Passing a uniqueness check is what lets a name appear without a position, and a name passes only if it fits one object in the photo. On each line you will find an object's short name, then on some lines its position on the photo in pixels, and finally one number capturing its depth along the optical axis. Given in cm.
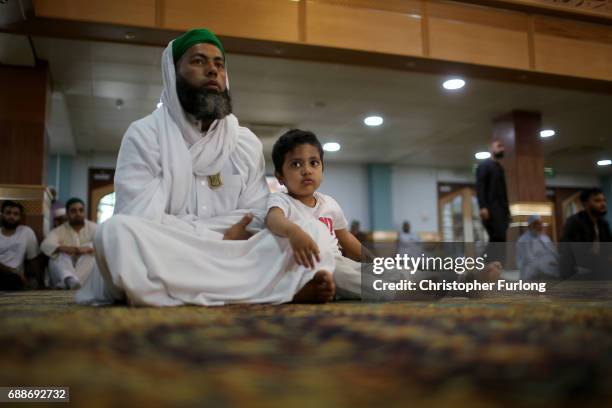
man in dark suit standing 598
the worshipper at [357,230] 1229
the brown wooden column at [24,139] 615
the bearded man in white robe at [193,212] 186
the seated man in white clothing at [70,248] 598
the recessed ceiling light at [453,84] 691
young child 224
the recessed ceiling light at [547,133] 984
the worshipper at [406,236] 1225
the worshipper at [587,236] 465
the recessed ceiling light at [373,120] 895
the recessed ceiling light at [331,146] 1100
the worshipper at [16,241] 583
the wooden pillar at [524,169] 805
